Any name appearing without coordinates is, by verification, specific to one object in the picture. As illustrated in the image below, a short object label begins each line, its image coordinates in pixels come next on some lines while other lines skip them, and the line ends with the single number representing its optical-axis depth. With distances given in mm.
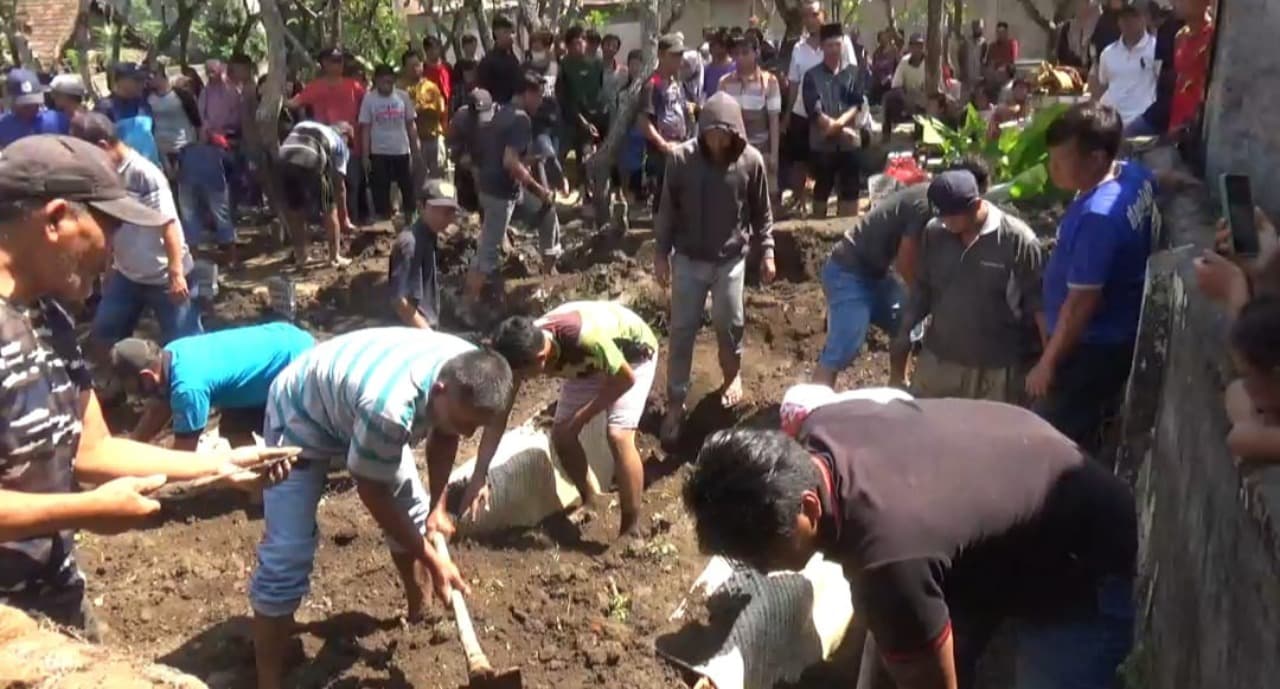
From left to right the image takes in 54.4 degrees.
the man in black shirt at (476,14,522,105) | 11359
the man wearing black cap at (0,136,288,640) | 2555
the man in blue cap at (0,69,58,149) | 9422
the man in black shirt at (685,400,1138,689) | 2518
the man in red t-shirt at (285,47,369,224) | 11172
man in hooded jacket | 6578
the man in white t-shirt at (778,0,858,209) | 10133
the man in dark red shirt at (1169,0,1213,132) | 5984
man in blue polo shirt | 4539
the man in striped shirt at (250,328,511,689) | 4047
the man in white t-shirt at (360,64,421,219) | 10828
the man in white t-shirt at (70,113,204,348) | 6707
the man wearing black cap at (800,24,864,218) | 9703
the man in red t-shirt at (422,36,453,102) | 12664
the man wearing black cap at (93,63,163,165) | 9477
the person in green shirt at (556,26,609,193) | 11423
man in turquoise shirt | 5227
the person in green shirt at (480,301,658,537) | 5246
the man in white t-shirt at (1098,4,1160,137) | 8381
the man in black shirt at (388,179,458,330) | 7012
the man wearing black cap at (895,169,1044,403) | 5250
